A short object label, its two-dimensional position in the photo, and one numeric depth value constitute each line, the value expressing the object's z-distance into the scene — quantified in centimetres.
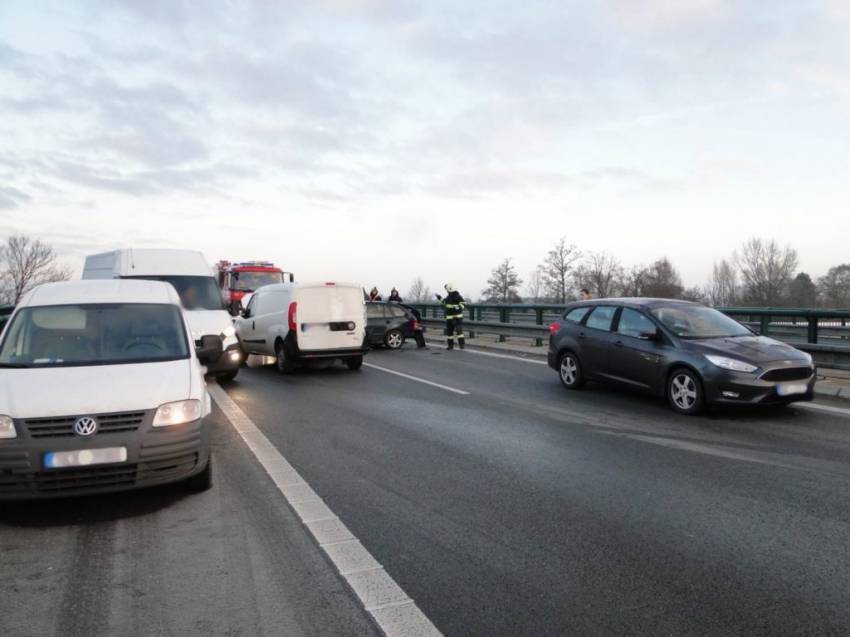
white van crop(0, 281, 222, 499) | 450
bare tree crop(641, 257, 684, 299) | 7519
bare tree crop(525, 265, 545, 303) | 8006
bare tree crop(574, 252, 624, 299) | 7693
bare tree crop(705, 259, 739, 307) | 8280
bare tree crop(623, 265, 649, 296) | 7712
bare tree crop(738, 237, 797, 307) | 7669
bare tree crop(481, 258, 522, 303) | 8300
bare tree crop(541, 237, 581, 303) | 7600
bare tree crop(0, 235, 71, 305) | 5434
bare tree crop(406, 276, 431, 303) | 6891
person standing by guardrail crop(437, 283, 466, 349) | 1891
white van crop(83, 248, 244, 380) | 1167
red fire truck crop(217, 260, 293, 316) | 2425
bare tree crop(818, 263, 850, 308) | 5981
